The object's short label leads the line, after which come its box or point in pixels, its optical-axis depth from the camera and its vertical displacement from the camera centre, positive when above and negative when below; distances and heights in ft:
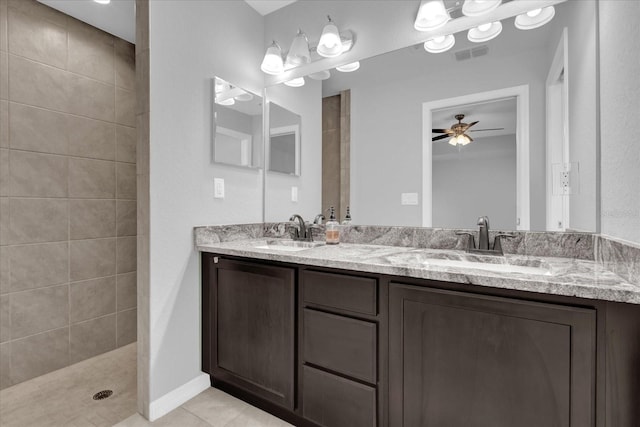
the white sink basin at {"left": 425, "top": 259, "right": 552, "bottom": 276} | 3.80 -0.73
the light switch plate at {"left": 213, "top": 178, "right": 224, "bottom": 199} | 6.39 +0.48
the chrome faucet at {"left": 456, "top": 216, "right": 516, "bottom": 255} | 4.84 -0.47
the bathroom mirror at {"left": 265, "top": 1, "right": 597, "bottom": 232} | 4.51 +1.59
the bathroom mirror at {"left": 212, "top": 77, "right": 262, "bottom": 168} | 6.44 +1.91
